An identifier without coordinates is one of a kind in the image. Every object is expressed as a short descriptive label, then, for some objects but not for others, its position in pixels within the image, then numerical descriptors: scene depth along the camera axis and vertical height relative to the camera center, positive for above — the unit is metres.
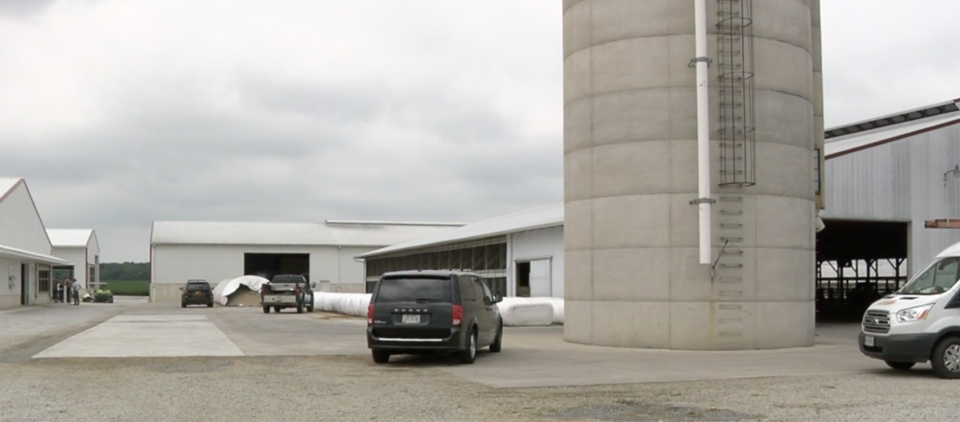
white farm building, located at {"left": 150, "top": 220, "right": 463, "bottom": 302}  79.62 -0.60
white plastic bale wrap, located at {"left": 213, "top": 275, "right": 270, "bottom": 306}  62.50 -2.77
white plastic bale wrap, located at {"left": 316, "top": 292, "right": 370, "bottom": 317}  41.16 -2.80
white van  14.77 -1.36
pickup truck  46.16 -2.50
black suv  57.16 -2.99
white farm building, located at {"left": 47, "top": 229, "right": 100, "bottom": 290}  95.69 -0.63
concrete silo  20.92 +1.37
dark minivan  17.00 -1.32
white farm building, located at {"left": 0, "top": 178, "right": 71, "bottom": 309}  51.24 -0.34
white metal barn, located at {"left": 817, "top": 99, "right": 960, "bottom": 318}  30.02 +1.77
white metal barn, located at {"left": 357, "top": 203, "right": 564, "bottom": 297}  36.22 -0.46
